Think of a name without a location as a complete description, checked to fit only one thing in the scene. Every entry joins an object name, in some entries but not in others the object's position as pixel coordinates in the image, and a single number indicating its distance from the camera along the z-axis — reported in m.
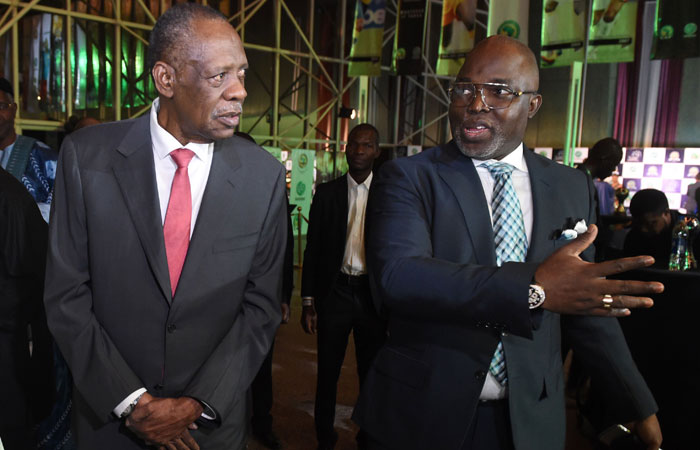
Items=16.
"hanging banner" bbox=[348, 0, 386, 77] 9.63
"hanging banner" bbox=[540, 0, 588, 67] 6.73
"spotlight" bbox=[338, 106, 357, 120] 10.48
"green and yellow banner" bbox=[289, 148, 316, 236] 9.74
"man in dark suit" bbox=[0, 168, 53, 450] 2.04
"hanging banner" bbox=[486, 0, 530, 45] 7.21
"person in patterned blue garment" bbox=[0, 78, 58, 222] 3.24
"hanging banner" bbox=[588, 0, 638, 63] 6.74
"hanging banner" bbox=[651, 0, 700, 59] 6.11
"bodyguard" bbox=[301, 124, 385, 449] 3.39
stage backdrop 13.85
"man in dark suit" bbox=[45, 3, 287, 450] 1.58
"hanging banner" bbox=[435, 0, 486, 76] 8.14
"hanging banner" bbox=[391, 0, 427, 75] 8.91
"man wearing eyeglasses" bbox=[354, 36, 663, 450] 1.54
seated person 3.92
